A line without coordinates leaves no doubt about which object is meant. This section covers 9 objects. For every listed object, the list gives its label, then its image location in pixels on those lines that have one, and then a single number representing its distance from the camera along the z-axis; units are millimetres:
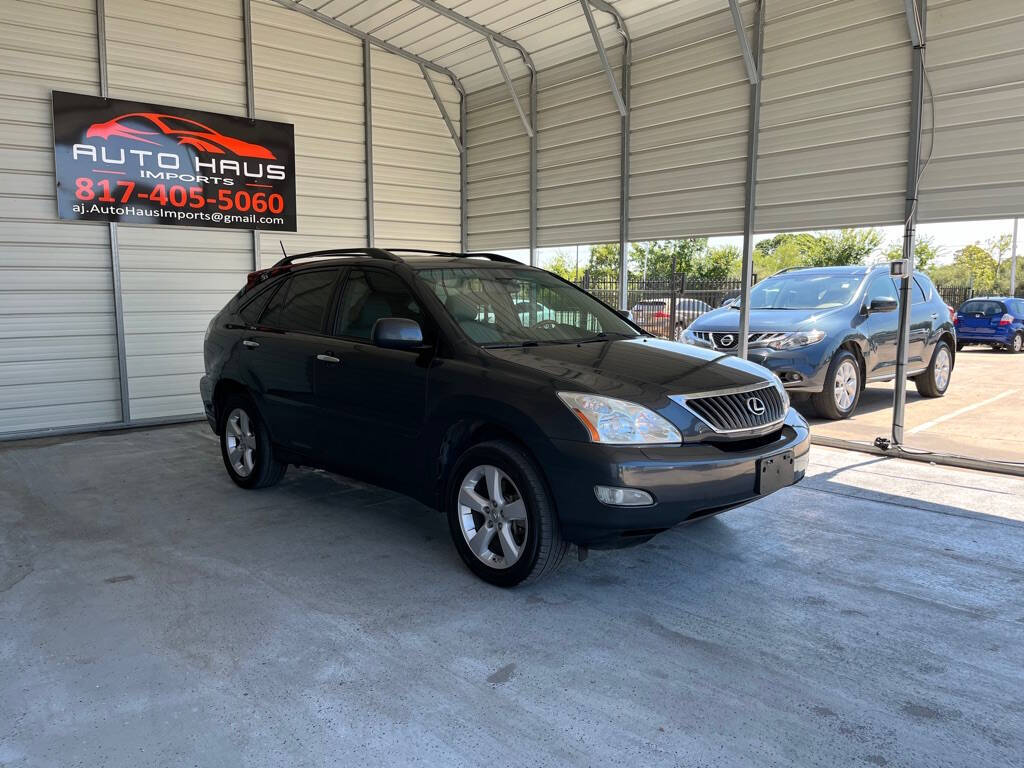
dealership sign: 7941
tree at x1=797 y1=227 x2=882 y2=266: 29391
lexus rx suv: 3379
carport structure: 6332
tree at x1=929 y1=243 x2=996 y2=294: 27969
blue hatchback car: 15609
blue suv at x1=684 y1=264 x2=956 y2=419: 7789
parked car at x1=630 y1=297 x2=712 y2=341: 10305
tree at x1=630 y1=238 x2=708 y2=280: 28875
